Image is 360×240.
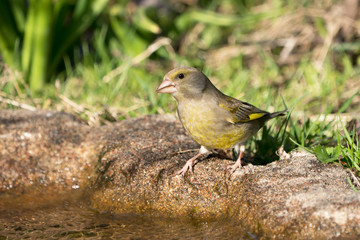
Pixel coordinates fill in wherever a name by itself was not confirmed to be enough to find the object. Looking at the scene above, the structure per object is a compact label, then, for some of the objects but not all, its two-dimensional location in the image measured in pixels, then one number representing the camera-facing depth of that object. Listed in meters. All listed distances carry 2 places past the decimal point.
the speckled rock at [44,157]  7.47
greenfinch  6.46
